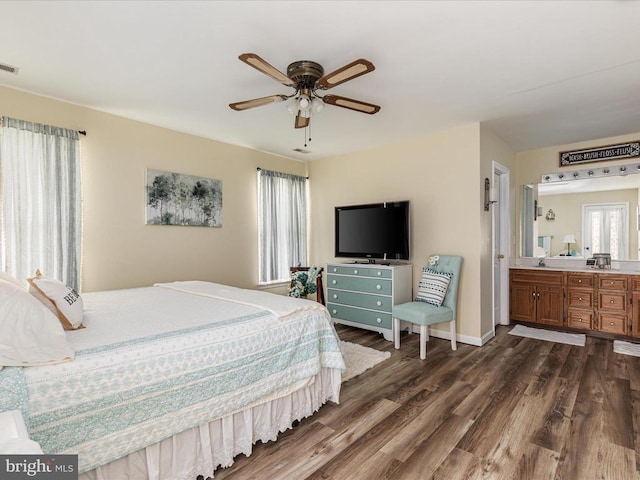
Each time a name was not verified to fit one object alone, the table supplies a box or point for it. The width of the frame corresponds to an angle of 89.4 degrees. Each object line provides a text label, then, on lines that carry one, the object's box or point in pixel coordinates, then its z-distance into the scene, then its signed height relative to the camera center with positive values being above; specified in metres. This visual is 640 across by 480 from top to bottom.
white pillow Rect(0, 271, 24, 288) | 1.69 -0.21
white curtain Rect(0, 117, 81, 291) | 2.84 +0.35
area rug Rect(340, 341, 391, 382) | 3.02 -1.26
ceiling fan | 2.35 +1.04
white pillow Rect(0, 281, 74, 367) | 1.25 -0.38
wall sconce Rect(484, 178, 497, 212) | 3.88 +0.50
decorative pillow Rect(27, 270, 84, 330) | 1.74 -0.34
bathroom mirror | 4.18 +0.24
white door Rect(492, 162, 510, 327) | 4.51 -0.17
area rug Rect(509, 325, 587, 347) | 3.90 -1.28
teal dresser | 3.95 -0.73
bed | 1.28 -0.70
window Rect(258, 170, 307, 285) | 4.92 +0.20
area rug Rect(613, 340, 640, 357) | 3.49 -1.27
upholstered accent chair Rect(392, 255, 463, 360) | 3.38 -0.75
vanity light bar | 4.14 +0.84
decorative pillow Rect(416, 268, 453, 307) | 3.70 -0.60
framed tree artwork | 3.75 +0.47
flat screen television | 4.20 +0.08
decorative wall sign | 4.11 +1.08
